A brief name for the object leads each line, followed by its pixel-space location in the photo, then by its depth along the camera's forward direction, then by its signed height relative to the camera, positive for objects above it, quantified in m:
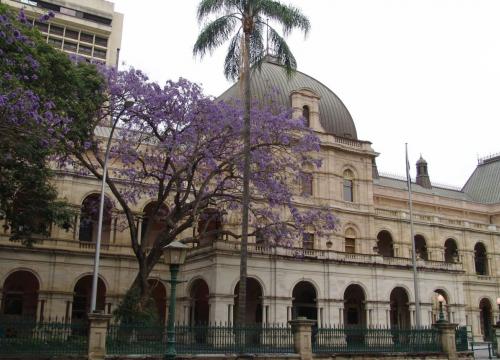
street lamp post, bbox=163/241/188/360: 14.85 +1.66
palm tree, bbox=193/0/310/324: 24.86 +13.11
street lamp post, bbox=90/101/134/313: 24.48 +6.27
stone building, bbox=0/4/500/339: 32.38 +4.06
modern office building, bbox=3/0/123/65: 74.56 +40.32
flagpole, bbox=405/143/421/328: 31.80 +2.15
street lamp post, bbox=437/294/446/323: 24.07 +0.63
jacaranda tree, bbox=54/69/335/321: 25.59 +8.75
